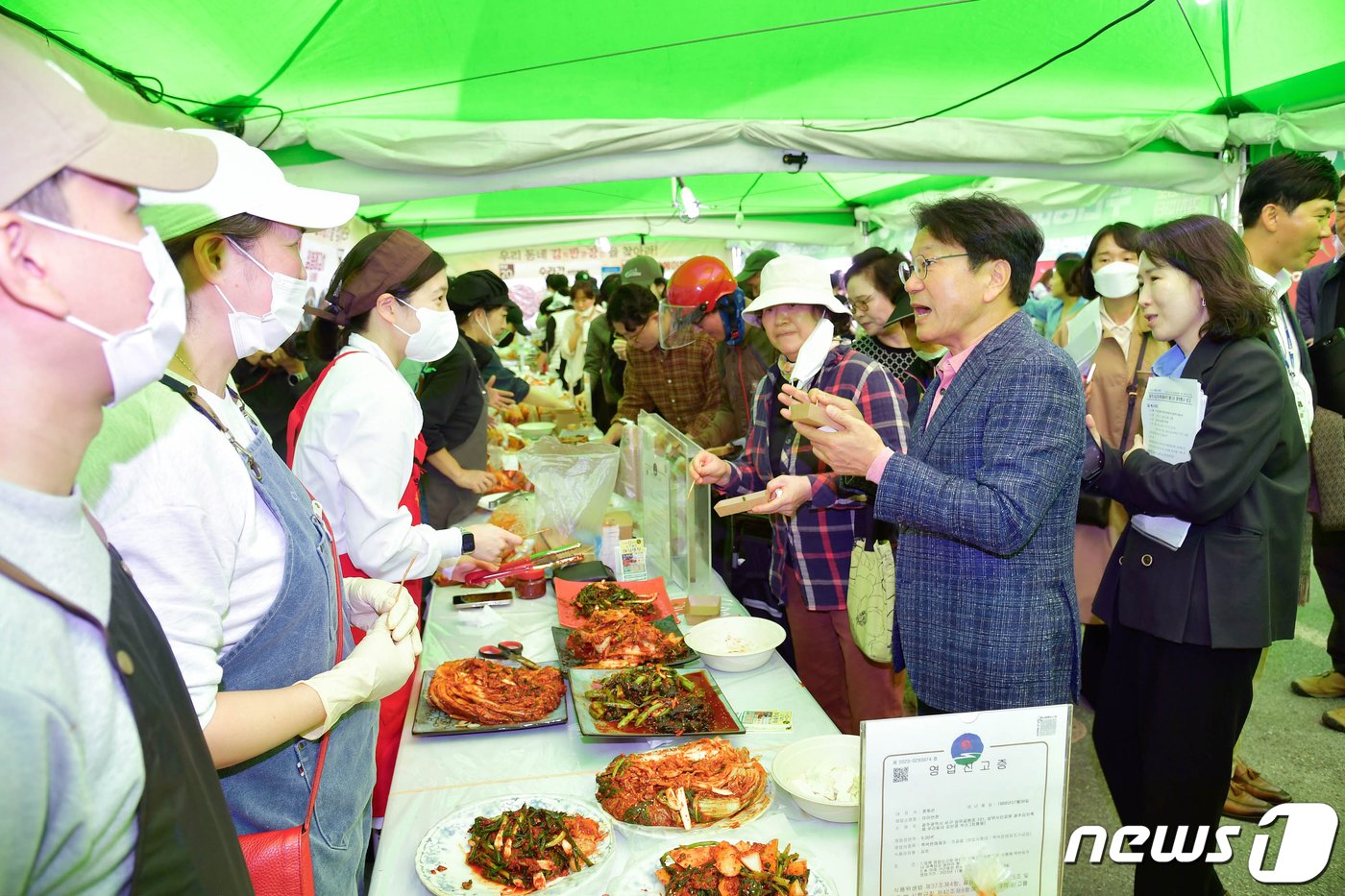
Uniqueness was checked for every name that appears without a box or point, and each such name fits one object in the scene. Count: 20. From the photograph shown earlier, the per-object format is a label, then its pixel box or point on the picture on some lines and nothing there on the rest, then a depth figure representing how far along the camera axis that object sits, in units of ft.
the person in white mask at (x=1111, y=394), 9.83
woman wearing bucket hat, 8.43
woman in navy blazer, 6.27
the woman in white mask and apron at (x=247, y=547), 3.28
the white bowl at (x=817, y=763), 4.78
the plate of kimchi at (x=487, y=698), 6.08
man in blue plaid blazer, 5.46
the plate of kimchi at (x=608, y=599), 8.11
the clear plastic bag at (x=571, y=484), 10.19
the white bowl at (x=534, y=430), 17.65
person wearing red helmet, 12.86
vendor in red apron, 6.43
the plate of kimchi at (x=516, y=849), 4.33
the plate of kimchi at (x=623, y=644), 6.91
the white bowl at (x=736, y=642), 6.93
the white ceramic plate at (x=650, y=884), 4.18
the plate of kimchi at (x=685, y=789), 4.81
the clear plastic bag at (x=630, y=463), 10.67
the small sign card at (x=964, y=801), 3.59
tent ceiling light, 21.94
